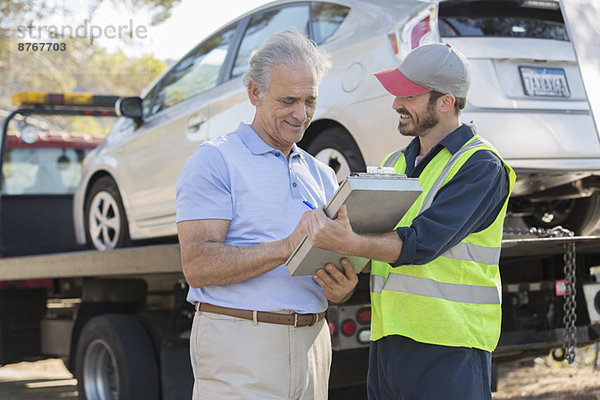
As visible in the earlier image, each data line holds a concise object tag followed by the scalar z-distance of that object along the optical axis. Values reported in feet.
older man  7.10
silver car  11.68
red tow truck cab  22.30
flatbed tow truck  11.75
